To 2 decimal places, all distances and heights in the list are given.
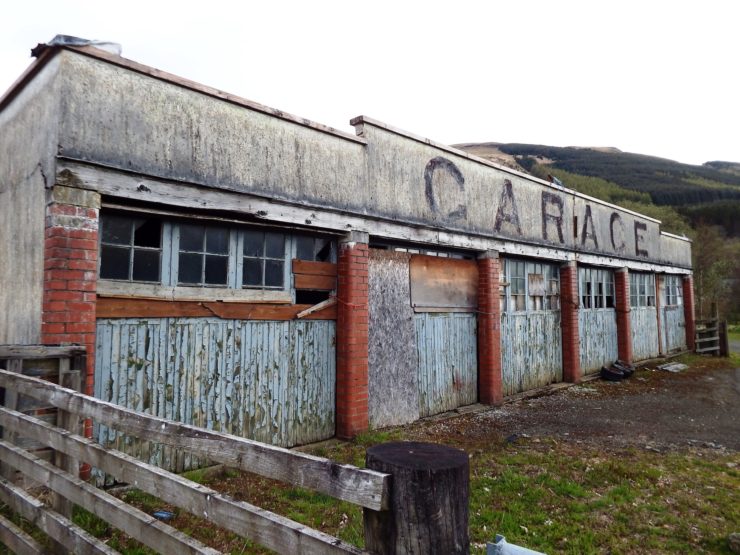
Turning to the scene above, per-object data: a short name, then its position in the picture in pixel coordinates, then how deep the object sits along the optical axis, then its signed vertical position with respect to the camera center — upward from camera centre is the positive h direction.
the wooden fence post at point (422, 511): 1.52 -0.67
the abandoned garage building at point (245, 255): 4.52 +0.77
